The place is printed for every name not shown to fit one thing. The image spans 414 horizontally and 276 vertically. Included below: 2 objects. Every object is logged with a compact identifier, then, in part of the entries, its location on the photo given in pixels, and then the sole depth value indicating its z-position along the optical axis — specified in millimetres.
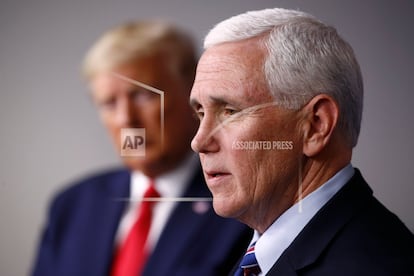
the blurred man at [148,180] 3644
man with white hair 3352
